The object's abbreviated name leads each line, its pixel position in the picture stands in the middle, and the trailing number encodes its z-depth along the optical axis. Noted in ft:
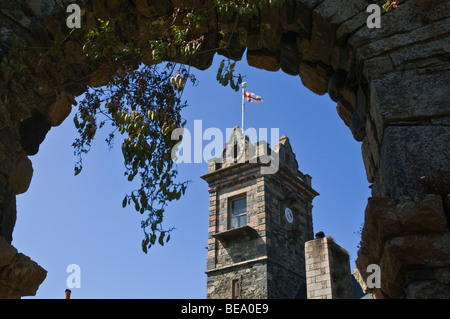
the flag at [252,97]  78.69
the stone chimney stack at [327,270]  39.99
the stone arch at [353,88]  6.43
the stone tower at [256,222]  60.49
